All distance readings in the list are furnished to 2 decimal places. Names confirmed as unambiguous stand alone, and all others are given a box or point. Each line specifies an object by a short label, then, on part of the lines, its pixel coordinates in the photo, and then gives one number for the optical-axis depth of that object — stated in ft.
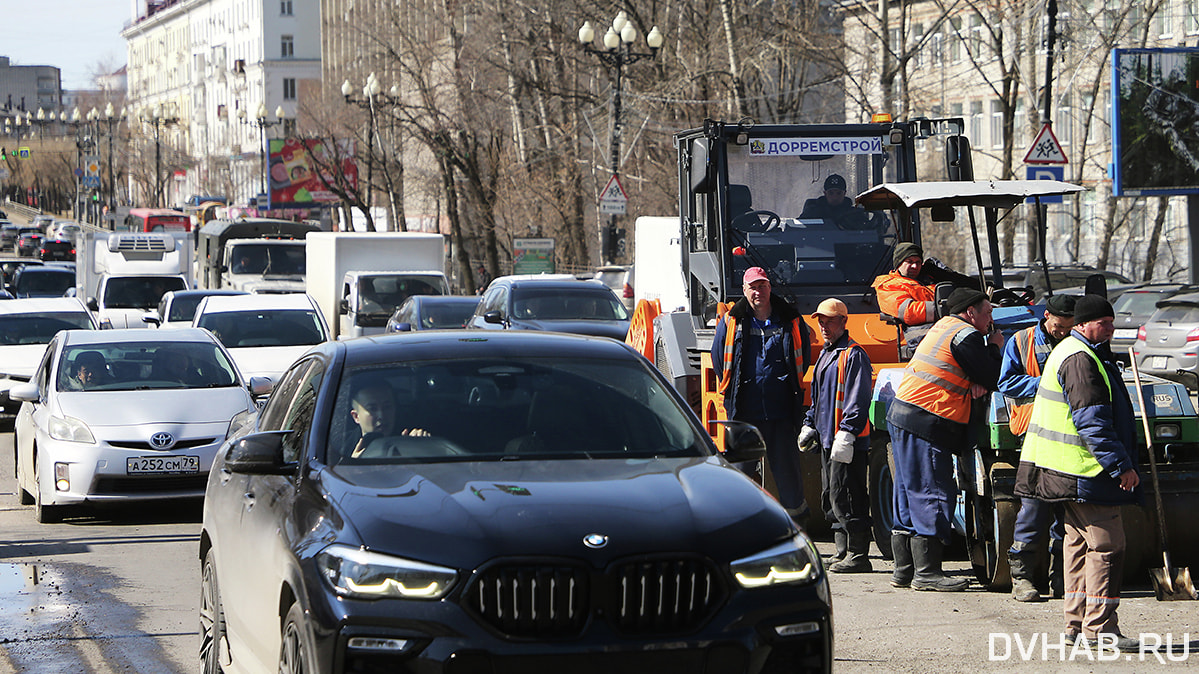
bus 252.21
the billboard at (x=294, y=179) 257.14
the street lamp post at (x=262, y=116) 225.76
